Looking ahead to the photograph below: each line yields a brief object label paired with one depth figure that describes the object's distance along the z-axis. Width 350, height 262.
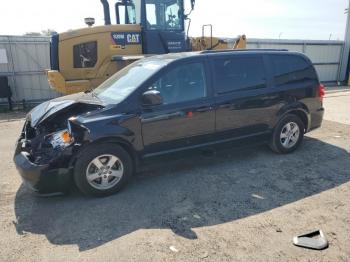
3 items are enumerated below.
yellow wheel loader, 8.55
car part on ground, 3.08
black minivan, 3.94
